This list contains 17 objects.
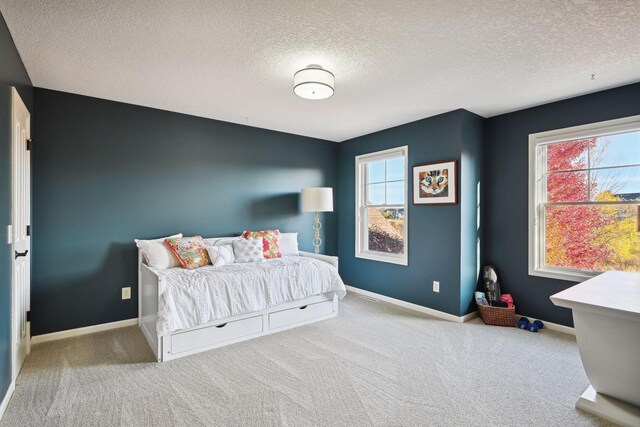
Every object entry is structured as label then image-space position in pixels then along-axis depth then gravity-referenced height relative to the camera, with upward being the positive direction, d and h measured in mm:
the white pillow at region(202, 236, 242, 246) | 3719 -340
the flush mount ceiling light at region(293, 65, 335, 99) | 2465 +1027
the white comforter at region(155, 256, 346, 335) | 2613 -721
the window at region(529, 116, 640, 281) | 2939 +125
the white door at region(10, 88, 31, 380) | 2197 -98
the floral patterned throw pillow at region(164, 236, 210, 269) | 3266 -412
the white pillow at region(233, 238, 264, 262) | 3687 -445
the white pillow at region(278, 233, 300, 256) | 4328 -441
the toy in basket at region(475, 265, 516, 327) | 3398 -1024
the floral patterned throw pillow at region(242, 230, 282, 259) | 3951 -367
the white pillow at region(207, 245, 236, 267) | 3385 -469
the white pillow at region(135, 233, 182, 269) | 3217 -435
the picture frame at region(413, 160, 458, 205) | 3611 +340
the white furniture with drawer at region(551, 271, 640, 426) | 1799 -806
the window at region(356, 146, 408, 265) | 4324 +93
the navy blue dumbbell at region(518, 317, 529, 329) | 3316 -1170
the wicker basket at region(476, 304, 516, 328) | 3387 -1116
